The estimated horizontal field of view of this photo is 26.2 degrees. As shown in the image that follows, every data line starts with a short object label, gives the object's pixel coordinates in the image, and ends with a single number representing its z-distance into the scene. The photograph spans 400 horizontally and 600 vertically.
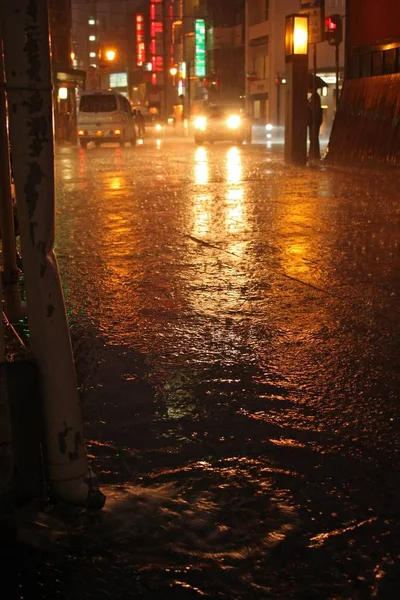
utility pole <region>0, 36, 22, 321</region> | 4.72
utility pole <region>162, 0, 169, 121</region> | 102.94
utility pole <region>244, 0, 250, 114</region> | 62.59
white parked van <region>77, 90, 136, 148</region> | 33.62
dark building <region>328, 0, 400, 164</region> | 18.84
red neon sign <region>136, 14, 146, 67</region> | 108.62
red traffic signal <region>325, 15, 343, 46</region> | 21.58
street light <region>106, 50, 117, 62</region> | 53.41
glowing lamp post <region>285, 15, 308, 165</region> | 21.52
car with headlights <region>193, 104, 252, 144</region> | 36.19
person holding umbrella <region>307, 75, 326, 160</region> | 23.05
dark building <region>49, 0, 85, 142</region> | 37.66
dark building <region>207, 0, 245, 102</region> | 69.12
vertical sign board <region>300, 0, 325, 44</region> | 21.41
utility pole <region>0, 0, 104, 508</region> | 2.63
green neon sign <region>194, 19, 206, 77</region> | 72.12
